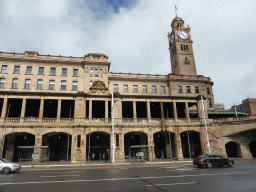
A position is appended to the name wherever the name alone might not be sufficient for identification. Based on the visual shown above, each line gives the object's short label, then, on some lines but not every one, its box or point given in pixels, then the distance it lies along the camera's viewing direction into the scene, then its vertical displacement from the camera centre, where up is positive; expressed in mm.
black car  18003 -2491
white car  15454 -2103
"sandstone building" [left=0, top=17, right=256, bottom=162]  29266 +5924
